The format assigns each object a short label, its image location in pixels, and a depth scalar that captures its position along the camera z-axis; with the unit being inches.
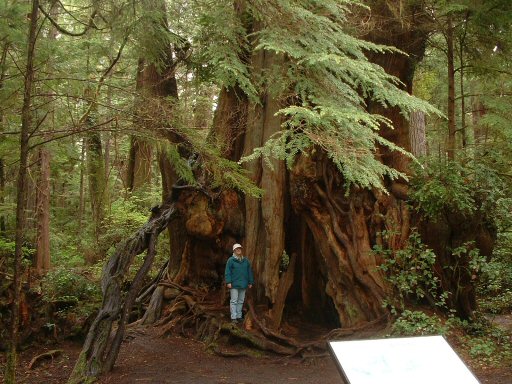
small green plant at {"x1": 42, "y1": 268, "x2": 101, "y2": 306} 344.5
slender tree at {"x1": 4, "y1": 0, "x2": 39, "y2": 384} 189.2
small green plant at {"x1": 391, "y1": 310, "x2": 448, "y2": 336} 273.6
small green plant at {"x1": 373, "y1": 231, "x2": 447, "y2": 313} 296.4
